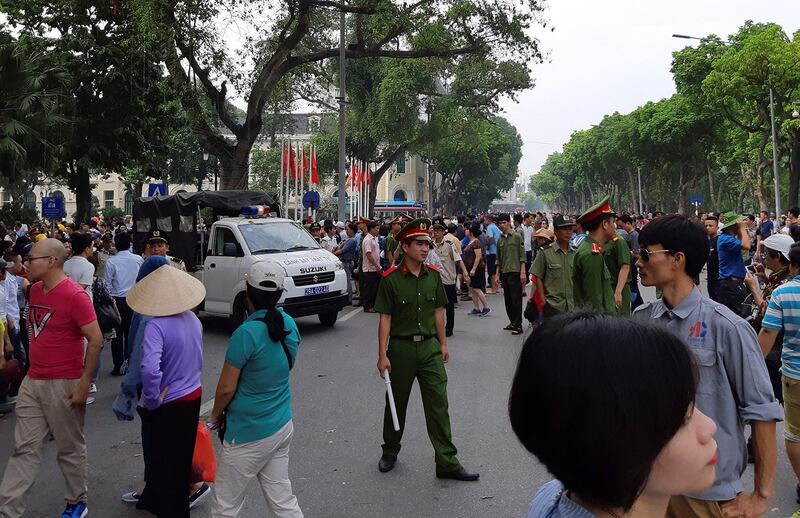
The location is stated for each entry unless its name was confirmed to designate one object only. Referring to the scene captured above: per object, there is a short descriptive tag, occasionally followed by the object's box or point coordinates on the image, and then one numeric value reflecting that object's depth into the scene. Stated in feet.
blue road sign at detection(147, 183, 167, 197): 60.85
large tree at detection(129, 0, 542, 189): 59.47
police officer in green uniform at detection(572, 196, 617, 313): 21.13
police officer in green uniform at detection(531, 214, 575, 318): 25.39
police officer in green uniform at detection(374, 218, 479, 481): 17.06
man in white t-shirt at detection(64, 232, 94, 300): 26.30
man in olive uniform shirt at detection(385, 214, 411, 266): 43.61
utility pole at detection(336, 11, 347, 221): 77.65
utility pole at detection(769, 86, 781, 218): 99.83
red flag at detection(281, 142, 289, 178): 88.12
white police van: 38.73
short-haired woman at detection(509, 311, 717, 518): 3.89
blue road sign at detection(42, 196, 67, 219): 75.51
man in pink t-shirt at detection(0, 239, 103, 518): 14.11
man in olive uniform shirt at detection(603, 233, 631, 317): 23.73
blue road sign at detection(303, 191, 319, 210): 76.79
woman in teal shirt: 12.10
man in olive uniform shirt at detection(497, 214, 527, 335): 39.60
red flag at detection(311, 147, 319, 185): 94.90
